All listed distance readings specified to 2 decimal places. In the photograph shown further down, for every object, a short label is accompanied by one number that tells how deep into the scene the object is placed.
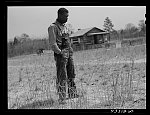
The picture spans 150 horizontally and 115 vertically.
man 3.78
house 28.36
